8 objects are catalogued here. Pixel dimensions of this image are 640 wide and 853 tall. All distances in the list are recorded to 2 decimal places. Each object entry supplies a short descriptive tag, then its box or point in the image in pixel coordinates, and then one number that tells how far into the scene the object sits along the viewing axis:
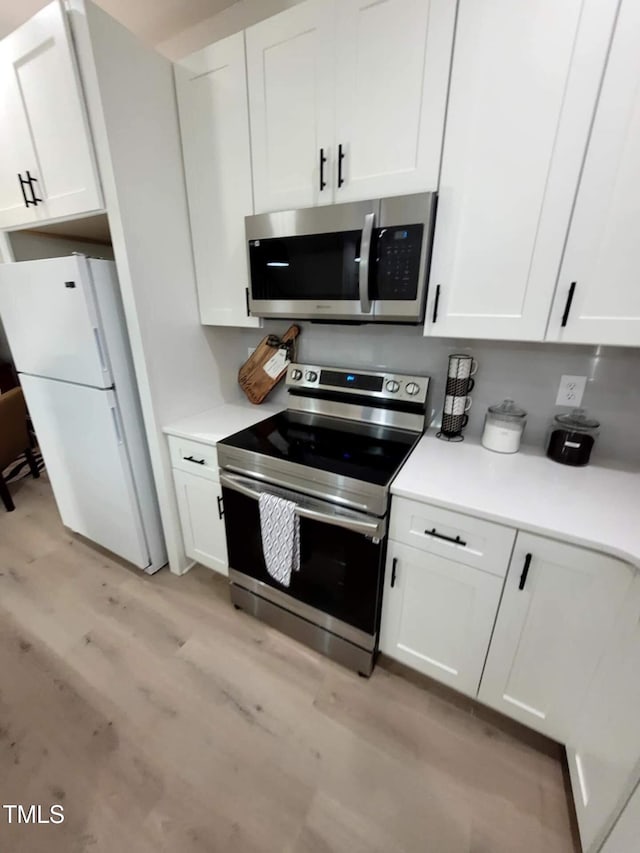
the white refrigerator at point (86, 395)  1.47
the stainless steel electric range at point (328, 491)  1.21
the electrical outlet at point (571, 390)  1.32
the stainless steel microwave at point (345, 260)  1.16
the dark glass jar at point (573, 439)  1.24
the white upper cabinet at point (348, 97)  1.05
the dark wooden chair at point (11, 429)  2.39
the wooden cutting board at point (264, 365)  1.87
